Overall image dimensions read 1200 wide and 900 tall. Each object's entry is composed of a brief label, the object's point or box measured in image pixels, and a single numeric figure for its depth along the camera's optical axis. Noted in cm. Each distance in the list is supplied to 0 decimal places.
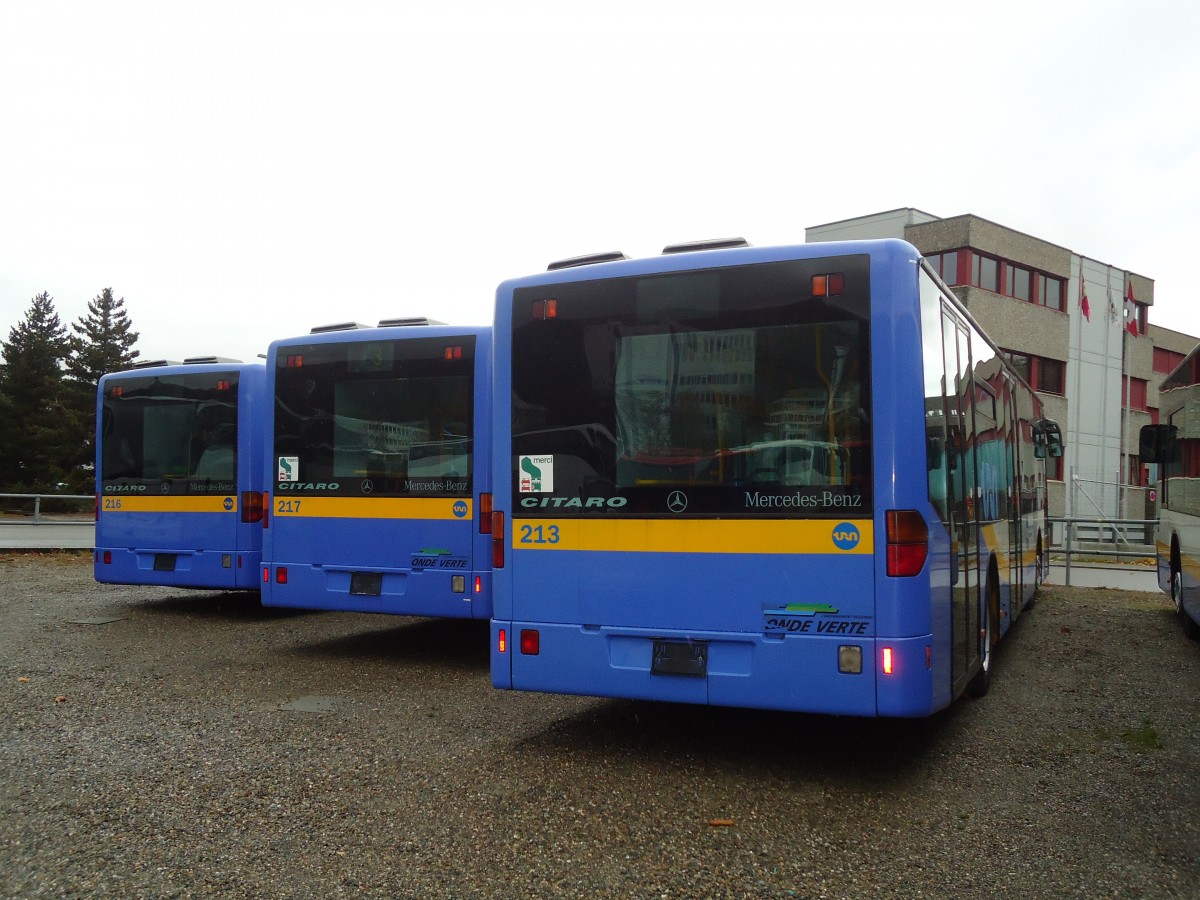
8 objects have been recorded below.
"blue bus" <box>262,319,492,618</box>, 895
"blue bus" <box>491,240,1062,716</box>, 518
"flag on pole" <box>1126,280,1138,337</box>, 4347
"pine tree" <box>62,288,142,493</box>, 5934
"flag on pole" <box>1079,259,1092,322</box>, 3978
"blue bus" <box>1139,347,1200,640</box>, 998
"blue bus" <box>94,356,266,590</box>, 1151
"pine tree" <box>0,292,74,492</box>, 5912
